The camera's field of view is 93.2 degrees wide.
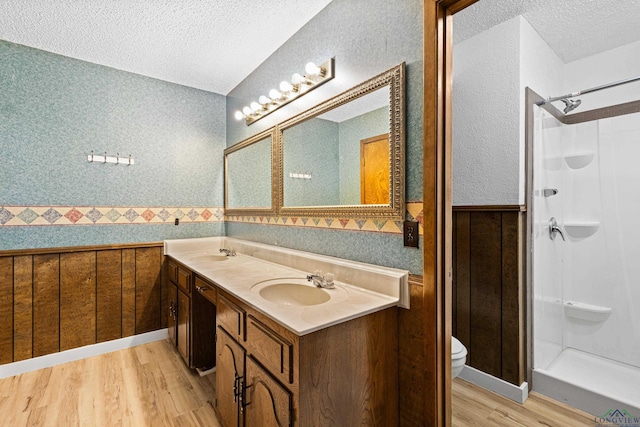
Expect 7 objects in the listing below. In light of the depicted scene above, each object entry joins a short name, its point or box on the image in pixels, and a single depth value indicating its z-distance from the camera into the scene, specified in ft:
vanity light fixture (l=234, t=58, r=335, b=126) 5.67
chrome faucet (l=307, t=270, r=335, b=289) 4.75
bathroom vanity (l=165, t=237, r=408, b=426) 3.29
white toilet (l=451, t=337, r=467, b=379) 5.13
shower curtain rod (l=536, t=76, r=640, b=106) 5.63
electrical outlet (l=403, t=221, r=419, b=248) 4.12
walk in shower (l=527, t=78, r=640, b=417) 6.38
